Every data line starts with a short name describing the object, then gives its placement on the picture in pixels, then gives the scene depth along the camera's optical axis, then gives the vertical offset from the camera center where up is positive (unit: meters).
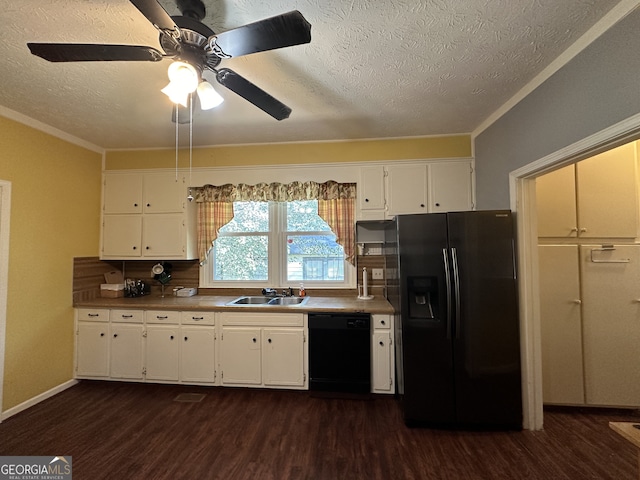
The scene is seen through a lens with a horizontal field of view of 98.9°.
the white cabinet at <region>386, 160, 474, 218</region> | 2.81 +0.63
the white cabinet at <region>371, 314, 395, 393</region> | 2.53 -1.00
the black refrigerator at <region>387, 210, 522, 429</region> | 2.11 -0.67
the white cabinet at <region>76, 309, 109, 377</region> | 2.81 -0.96
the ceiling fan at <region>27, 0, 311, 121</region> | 1.05 +0.89
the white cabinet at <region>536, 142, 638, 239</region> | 2.31 +0.42
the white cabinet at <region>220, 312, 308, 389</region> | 2.62 -0.97
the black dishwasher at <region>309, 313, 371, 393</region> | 2.53 -0.97
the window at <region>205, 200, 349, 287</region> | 3.24 +0.00
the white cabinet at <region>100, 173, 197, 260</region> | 3.10 +0.38
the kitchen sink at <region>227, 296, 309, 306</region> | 3.03 -0.58
